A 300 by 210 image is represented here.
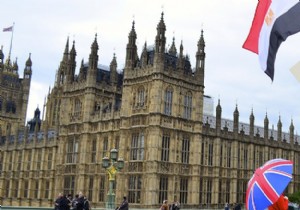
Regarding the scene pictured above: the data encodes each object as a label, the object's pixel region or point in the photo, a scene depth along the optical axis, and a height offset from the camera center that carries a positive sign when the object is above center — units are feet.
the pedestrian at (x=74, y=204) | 84.48 -2.25
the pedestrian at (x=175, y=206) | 111.57 -2.12
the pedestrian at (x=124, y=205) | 83.76 -1.83
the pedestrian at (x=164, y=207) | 87.81 -1.91
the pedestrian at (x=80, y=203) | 83.66 -1.86
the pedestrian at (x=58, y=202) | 83.87 -1.89
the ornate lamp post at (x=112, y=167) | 90.38 +4.63
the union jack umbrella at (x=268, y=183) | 22.08 +0.76
